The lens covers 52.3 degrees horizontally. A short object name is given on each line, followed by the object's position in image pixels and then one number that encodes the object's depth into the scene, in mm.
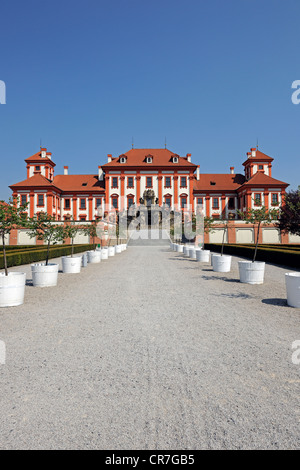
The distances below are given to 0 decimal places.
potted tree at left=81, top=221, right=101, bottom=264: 17734
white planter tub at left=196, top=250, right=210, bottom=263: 17609
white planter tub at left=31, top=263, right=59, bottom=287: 9273
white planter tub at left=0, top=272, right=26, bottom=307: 6785
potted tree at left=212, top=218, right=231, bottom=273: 12898
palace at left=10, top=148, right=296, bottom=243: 53375
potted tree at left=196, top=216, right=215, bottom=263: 17609
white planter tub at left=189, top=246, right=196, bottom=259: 20297
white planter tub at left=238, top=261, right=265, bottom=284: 9688
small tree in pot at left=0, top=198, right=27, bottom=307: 6793
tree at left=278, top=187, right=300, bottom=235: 25922
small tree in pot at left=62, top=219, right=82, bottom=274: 12867
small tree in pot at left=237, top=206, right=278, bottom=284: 9688
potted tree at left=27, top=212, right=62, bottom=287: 9281
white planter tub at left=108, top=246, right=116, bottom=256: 23112
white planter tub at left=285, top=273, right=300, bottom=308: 6598
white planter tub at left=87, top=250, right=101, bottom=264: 17719
